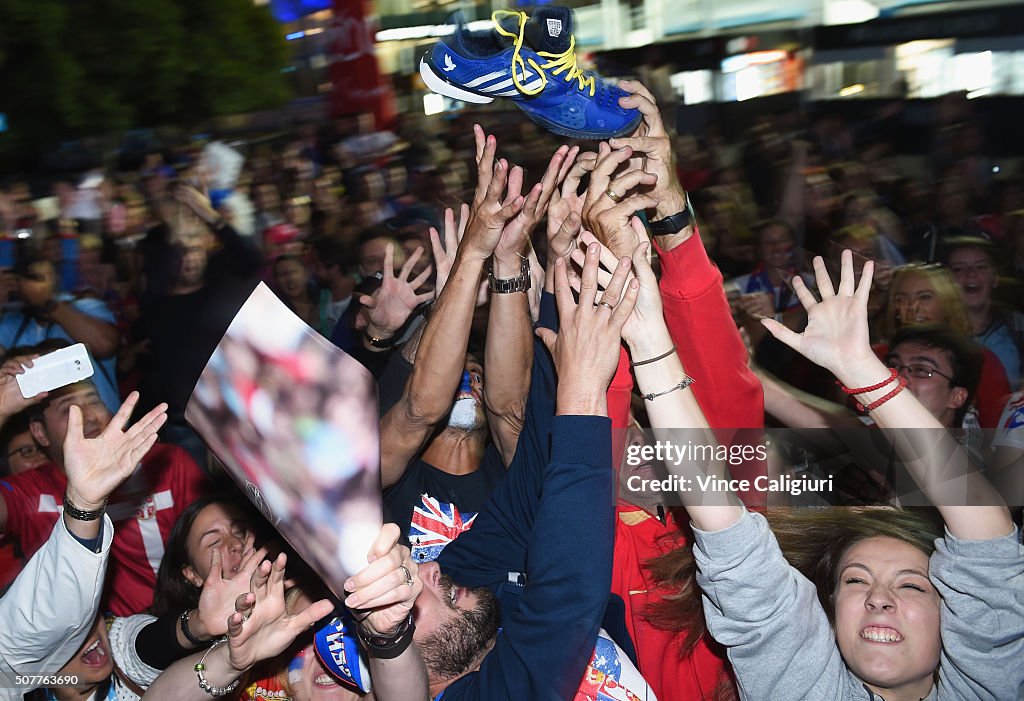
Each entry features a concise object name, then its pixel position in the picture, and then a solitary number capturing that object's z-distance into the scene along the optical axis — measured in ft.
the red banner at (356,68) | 26.89
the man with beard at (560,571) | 4.56
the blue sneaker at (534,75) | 6.52
